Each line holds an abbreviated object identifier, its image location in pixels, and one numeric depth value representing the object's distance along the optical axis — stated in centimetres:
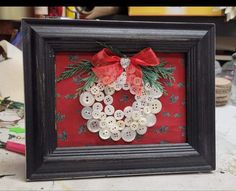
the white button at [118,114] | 62
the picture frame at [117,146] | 58
